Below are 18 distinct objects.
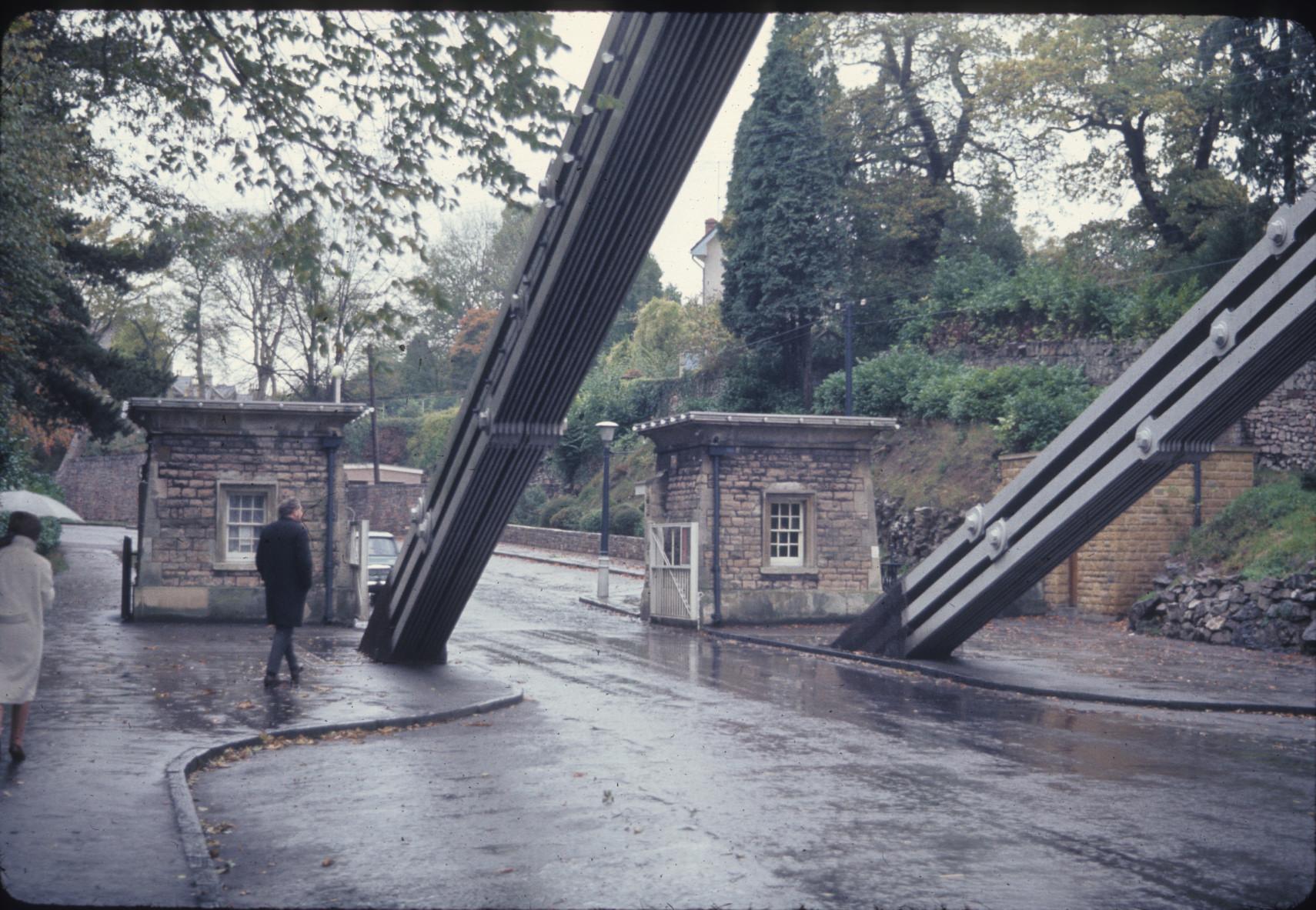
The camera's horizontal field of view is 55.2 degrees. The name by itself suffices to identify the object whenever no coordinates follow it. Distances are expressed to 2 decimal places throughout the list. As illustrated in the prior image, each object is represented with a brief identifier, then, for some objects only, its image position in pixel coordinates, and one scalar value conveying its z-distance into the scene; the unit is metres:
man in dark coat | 13.16
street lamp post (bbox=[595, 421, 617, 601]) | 28.02
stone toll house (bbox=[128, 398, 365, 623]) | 21.73
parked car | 26.78
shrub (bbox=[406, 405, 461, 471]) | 59.97
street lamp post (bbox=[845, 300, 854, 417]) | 31.90
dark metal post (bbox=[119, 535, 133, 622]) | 21.42
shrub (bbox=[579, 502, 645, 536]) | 43.00
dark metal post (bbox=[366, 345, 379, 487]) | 54.05
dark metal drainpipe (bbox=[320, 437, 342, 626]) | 22.34
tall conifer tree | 39.28
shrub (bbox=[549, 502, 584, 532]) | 46.69
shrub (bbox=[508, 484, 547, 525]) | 51.50
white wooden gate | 23.14
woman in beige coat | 8.72
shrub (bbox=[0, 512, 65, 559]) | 33.81
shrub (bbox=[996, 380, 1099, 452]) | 28.14
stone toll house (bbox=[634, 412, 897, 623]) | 23.50
